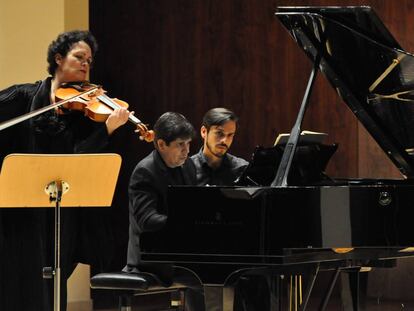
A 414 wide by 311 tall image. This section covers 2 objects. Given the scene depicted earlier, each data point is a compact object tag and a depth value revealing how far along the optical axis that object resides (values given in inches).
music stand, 271.6
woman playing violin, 312.3
